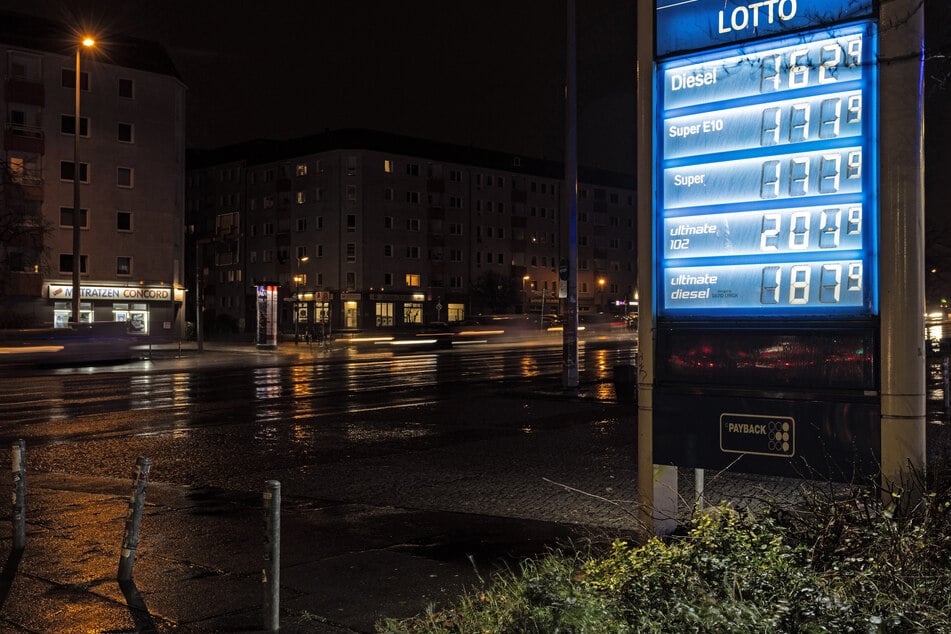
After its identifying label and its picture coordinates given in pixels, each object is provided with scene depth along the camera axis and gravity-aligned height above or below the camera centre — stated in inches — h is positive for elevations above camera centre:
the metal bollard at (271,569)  200.7 -57.9
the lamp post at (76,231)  1428.0 +133.8
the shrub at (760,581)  155.6 -53.1
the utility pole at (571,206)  794.8 +95.8
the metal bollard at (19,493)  274.7 -55.4
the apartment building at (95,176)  2073.1 +336.1
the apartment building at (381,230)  3169.3 +310.9
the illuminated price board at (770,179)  219.9 +33.5
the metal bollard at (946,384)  677.8 -59.9
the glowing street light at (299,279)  3255.4 +117.3
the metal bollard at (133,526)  245.4 -58.7
